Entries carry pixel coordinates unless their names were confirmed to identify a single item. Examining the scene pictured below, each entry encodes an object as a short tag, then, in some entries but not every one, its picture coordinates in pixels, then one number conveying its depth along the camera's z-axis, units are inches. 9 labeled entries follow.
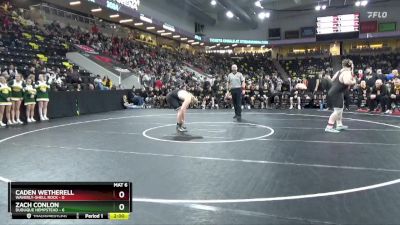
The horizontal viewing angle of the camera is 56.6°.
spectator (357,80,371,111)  546.6
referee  423.5
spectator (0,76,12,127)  405.4
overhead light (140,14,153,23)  1124.5
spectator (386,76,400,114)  499.8
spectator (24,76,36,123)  437.1
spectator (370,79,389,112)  495.8
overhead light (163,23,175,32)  1294.5
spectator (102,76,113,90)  697.0
